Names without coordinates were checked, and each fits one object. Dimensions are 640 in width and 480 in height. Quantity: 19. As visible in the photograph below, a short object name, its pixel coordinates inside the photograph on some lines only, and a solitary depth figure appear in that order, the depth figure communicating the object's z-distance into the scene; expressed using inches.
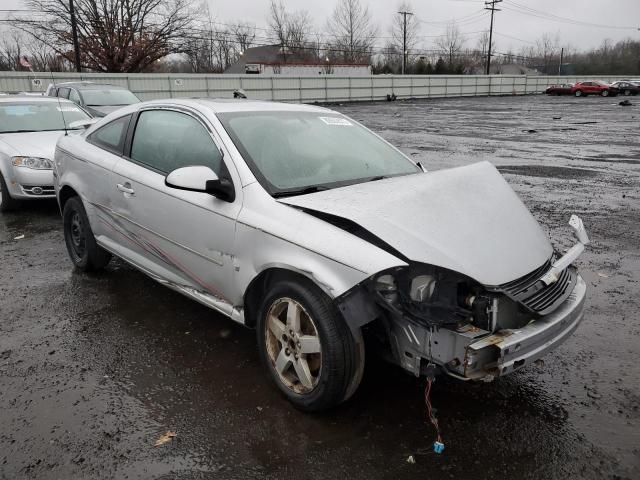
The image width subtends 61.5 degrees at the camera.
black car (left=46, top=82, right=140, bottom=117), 552.1
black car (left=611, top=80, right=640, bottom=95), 1937.5
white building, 2209.6
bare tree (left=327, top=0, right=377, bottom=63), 3019.2
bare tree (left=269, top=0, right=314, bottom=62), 2972.4
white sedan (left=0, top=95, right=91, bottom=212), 284.0
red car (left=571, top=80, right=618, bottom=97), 1888.5
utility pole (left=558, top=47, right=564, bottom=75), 3602.4
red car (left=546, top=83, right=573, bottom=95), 1988.2
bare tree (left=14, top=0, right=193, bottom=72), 1715.1
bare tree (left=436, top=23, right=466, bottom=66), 3595.0
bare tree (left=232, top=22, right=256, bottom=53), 2888.8
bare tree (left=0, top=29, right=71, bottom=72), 2299.5
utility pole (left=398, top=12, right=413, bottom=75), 2599.2
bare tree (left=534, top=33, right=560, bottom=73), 4385.3
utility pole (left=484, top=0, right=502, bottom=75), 2610.7
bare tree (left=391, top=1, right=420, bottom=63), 3041.3
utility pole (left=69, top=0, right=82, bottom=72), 1349.7
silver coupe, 102.0
